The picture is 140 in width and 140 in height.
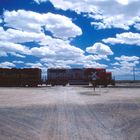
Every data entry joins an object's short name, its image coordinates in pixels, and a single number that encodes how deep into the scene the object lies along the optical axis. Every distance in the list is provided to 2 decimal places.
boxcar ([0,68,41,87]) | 31.37
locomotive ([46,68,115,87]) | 36.59
